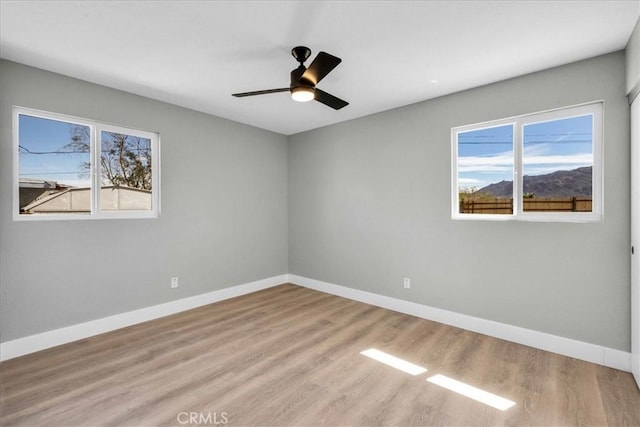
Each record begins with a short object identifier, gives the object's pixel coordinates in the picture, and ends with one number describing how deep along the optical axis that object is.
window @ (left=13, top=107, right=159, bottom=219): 2.69
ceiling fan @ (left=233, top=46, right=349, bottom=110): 2.07
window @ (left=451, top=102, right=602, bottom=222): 2.56
